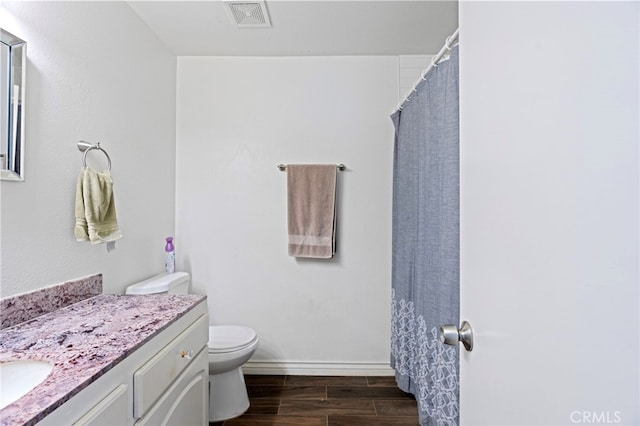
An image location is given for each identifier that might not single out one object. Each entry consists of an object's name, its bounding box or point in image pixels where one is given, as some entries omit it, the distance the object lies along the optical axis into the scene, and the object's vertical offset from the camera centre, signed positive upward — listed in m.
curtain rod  1.26 +0.66
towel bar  2.34 +0.33
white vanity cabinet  0.77 -0.51
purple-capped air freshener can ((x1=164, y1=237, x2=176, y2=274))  2.18 -0.29
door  0.35 +0.00
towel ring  1.46 +0.28
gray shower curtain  1.33 -0.14
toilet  1.76 -0.79
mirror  1.12 +0.37
